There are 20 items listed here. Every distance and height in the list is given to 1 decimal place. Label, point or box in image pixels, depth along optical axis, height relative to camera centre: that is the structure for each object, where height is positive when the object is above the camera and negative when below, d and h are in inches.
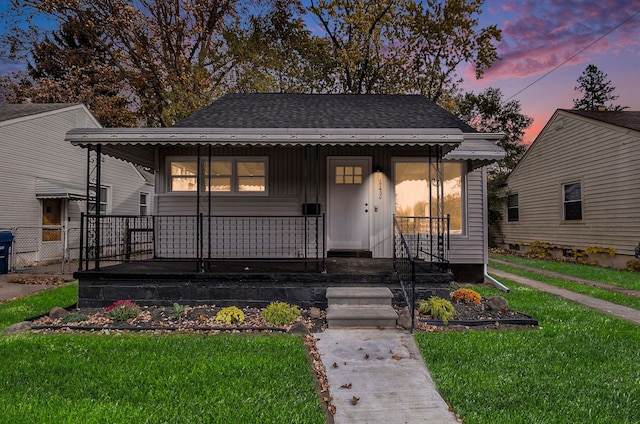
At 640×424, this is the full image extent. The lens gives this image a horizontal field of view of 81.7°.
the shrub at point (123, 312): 210.2 -50.7
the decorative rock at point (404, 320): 198.8 -53.1
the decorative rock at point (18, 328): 194.2 -55.1
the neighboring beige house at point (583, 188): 459.5 +50.0
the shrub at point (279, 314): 205.5 -51.1
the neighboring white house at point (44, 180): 455.2 +61.2
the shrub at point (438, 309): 208.7 -50.1
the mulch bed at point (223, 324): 198.2 -55.5
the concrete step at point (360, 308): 202.4 -49.0
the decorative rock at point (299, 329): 193.9 -55.6
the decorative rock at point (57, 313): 217.9 -53.0
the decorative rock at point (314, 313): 217.9 -53.5
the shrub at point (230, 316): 207.9 -52.3
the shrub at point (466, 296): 238.0 -48.4
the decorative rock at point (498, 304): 225.0 -50.4
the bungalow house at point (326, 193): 322.3 +26.5
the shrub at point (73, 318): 208.8 -53.4
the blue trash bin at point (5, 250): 420.8 -29.8
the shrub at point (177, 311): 213.9 -51.1
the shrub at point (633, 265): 446.9 -52.7
